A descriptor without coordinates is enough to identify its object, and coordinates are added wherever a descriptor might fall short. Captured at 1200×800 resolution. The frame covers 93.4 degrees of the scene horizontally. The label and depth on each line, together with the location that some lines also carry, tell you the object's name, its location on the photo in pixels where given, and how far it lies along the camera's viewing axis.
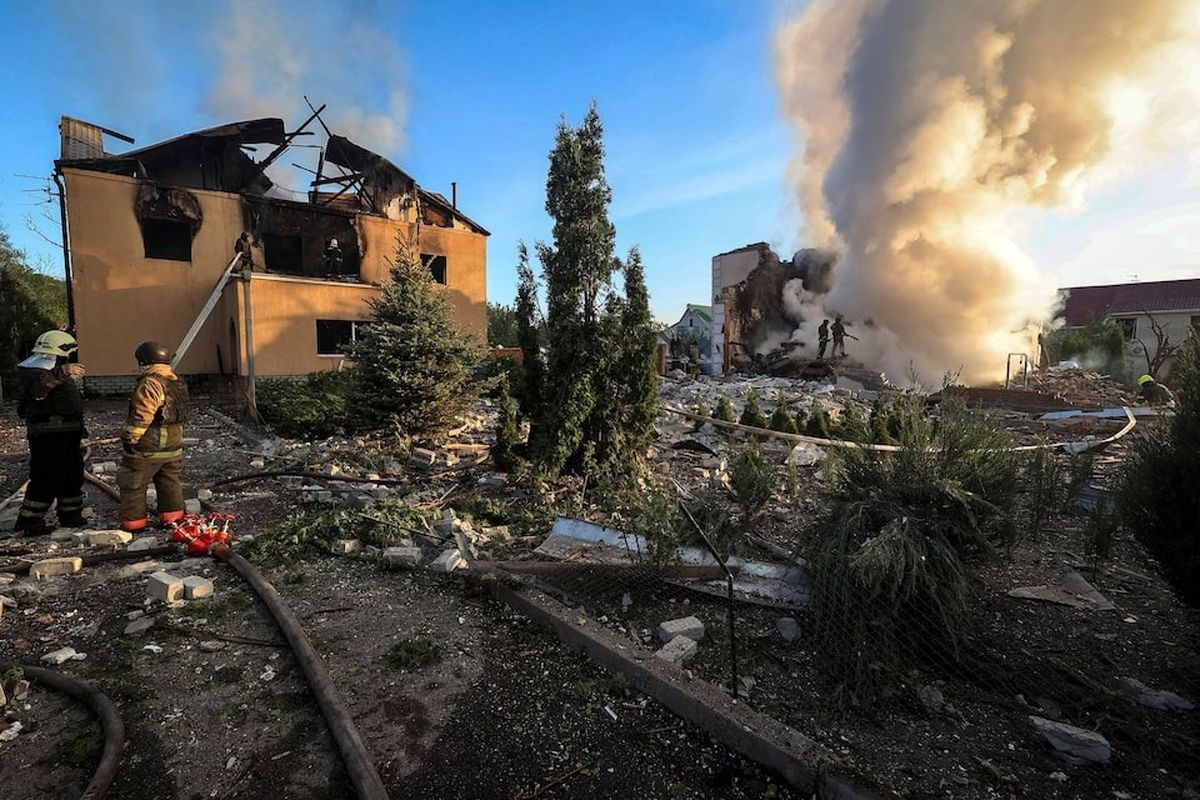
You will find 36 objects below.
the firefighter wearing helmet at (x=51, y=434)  5.03
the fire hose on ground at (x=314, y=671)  2.14
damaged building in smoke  25.94
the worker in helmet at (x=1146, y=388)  12.77
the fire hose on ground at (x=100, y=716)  2.08
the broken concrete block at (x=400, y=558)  4.34
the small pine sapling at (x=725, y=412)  10.68
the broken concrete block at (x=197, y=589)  3.79
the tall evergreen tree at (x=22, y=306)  16.94
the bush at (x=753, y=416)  10.13
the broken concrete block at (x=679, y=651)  3.02
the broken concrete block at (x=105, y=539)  4.81
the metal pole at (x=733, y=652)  2.62
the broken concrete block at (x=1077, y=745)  2.29
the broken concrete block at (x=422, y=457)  8.28
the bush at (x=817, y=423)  9.74
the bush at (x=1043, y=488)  4.96
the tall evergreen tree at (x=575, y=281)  6.08
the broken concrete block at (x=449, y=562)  4.21
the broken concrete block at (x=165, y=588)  3.72
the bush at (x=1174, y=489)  2.66
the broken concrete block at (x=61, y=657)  3.03
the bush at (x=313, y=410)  10.06
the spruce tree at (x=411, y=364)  9.30
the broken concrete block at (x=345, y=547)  4.63
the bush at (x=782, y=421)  9.89
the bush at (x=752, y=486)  4.82
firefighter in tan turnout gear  5.09
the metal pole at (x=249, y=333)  13.69
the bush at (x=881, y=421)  7.31
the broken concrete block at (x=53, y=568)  4.07
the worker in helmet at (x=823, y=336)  22.15
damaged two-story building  13.95
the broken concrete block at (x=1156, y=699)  2.66
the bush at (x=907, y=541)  2.86
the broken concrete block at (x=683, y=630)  3.25
